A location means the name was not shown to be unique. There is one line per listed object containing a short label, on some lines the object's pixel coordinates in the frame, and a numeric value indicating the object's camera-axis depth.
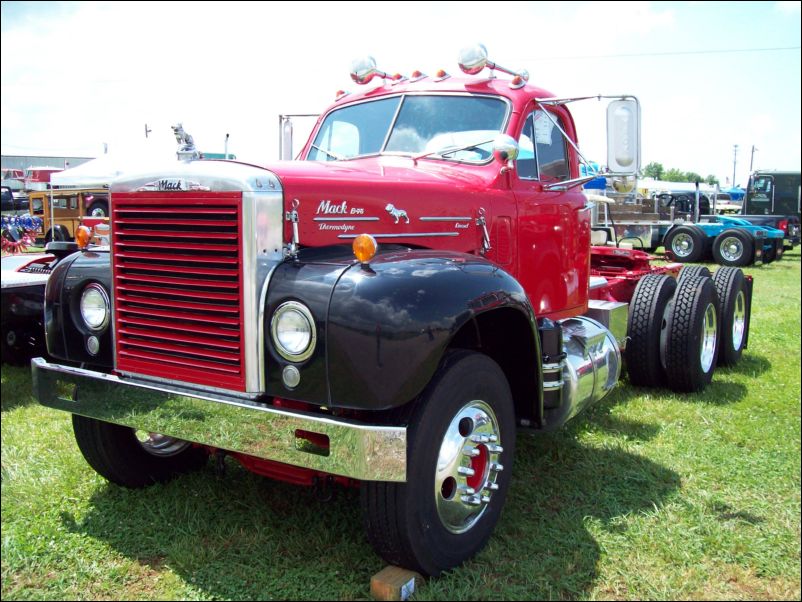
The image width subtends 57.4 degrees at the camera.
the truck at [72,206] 18.61
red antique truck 2.66
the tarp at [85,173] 13.76
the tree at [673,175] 75.31
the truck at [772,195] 23.14
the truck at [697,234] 17.84
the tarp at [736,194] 41.44
